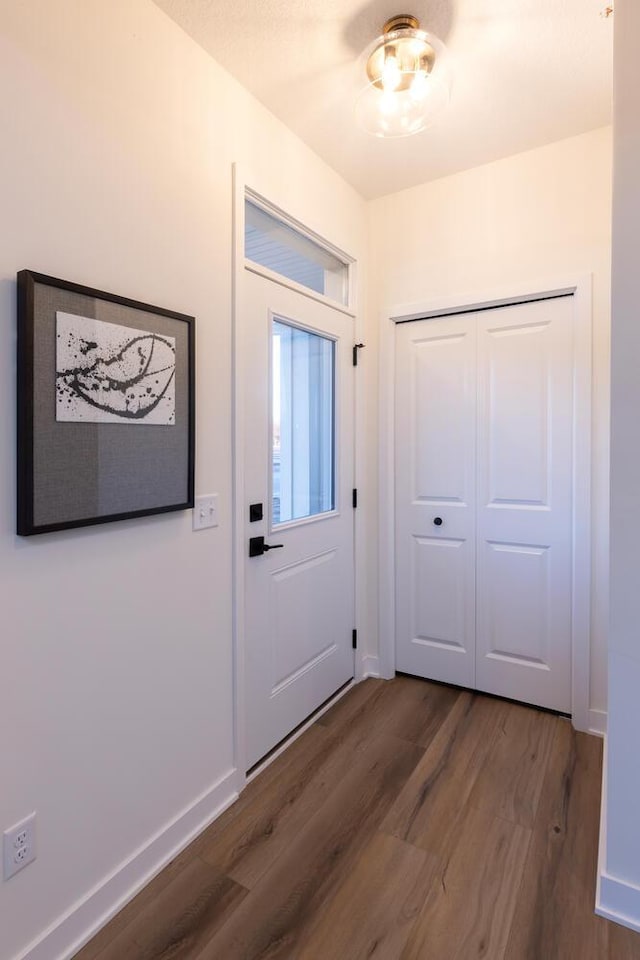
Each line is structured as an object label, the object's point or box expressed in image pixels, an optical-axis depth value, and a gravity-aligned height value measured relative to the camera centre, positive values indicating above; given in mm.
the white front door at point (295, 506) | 1940 -164
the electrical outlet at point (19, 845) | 1135 -902
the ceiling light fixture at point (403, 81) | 1522 +1336
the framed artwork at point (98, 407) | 1146 +174
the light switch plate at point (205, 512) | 1650 -145
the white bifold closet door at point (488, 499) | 2275 -142
